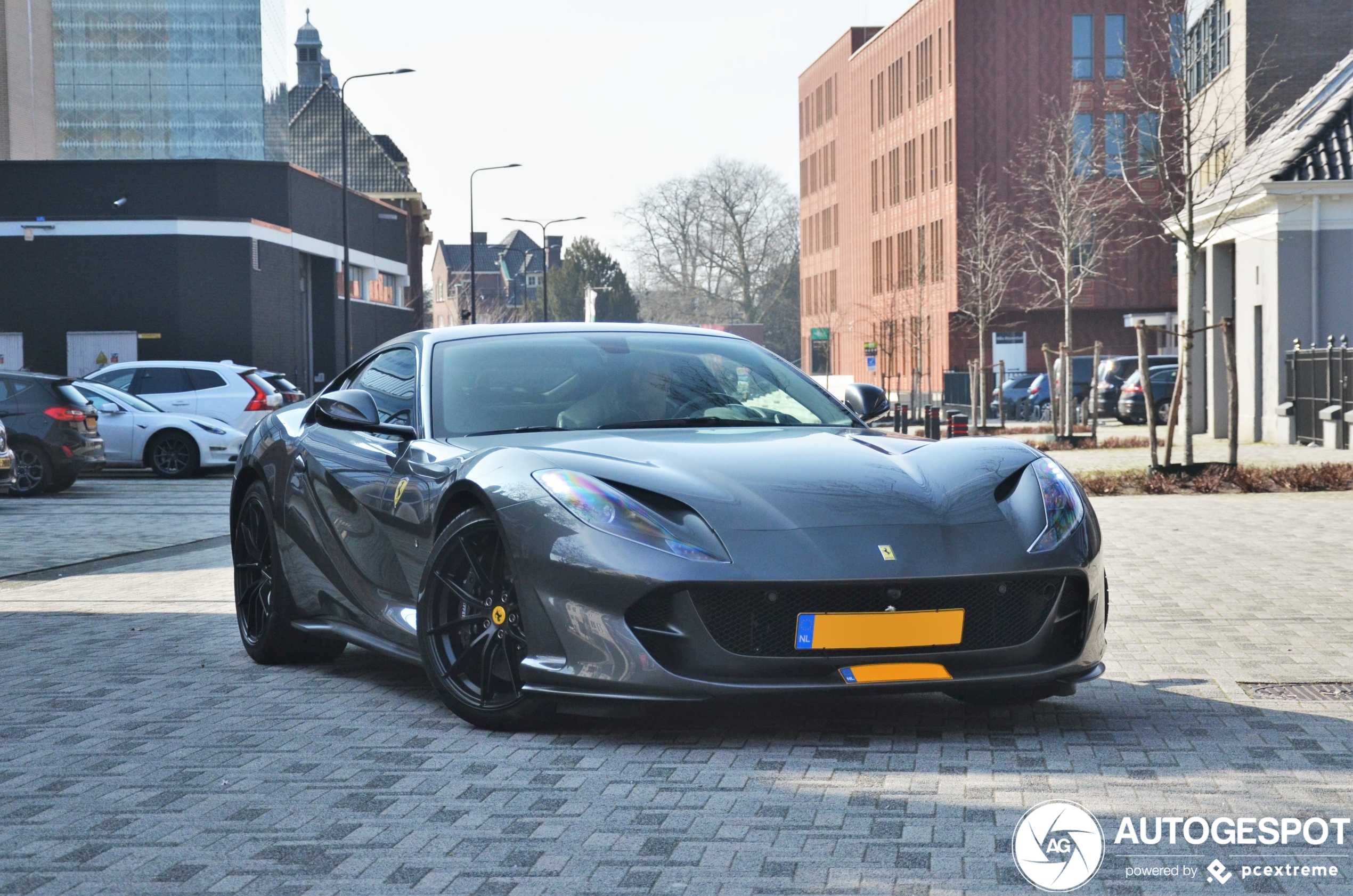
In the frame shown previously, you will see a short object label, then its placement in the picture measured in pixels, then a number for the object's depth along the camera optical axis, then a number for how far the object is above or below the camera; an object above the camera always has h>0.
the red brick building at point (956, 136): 65.31 +9.76
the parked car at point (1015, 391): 48.62 -0.54
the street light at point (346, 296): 41.16 +2.18
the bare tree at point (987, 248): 53.72 +4.45
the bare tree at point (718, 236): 98.56 +8.35
